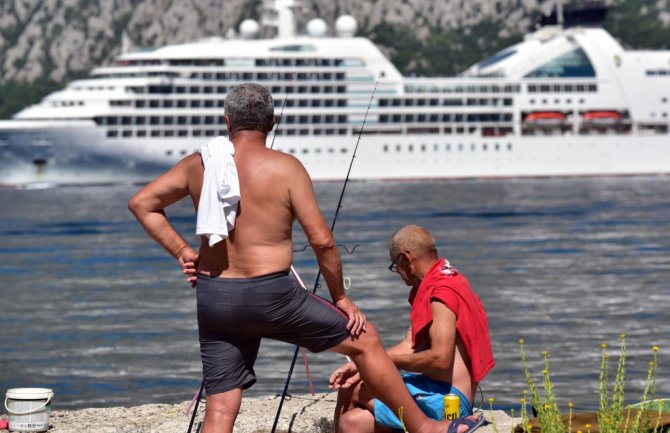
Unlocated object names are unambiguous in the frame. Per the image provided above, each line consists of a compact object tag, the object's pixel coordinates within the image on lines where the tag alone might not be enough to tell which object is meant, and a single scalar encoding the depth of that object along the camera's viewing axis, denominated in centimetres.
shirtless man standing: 1137
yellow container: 1253
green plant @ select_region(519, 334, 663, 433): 1053
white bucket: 1515
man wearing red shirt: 1213
